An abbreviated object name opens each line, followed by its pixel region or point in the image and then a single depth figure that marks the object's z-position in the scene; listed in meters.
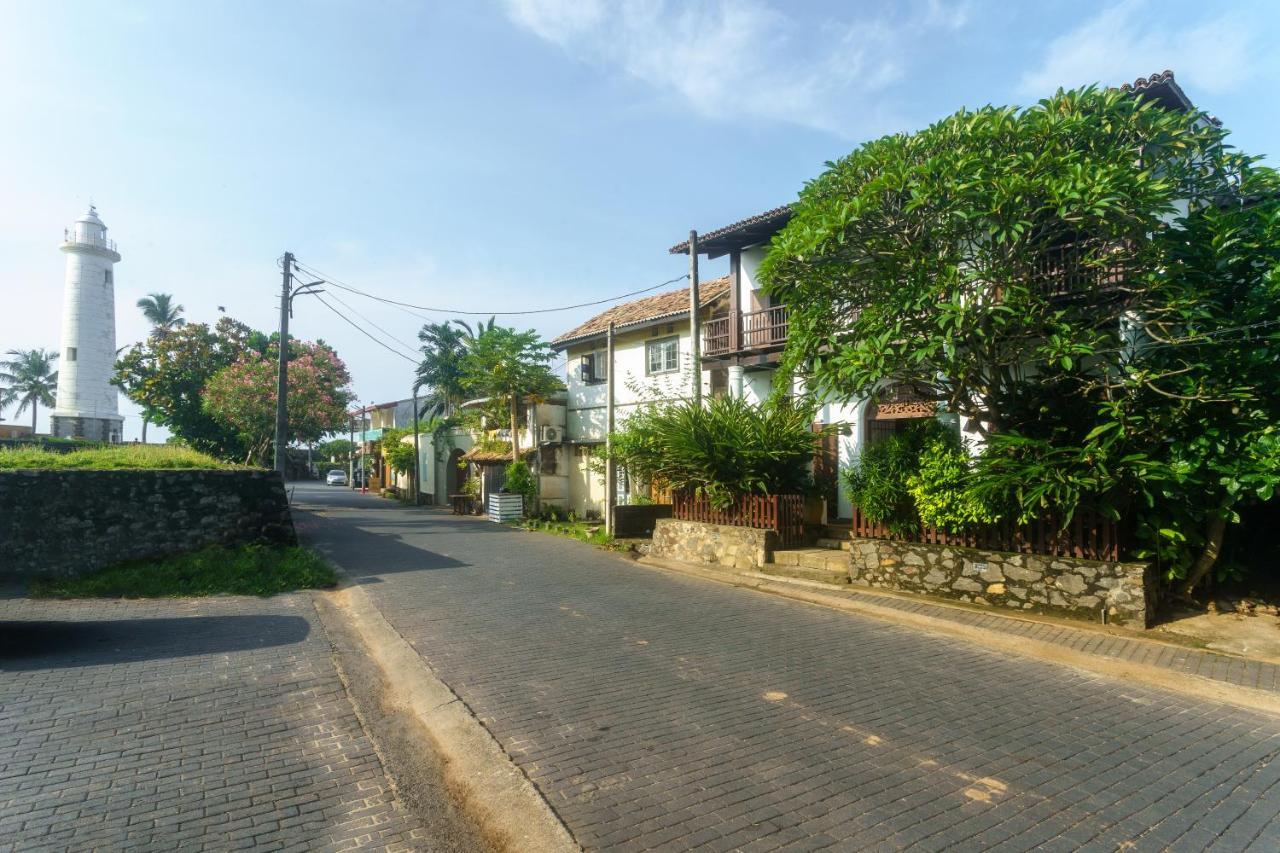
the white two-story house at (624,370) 18.94
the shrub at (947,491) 8.85
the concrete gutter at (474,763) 3.68
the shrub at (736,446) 12.49
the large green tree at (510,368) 22.91
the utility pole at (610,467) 16.33
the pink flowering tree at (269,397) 21.66
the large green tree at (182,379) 25.34
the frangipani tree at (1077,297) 7.31
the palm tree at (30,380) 61.91
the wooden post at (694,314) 14.20
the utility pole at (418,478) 34.72
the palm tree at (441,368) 34.31
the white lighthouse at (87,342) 34.28
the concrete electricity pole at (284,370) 18.63
